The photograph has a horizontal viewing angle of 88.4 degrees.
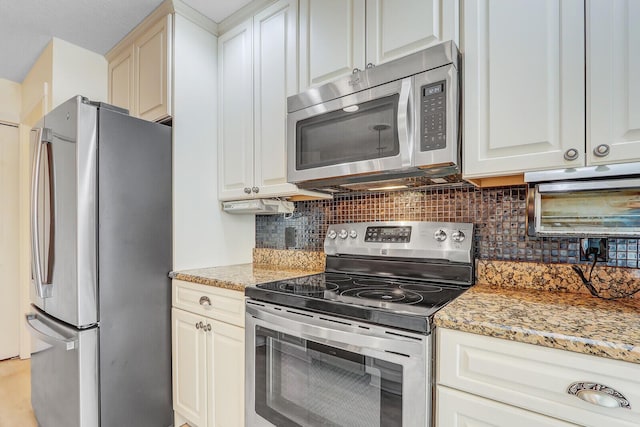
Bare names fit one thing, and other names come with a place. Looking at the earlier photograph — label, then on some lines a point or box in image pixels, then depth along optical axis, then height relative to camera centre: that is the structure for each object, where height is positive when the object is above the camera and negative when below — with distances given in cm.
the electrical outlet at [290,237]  216 -17
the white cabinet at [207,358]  157 -76
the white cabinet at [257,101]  179 +65
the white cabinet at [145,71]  196 +93
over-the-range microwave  125 +37
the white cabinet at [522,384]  76 -45
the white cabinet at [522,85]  105 +43
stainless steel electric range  102 -42
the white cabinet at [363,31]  130 +79
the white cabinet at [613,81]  96 +39
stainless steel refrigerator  157 -29
